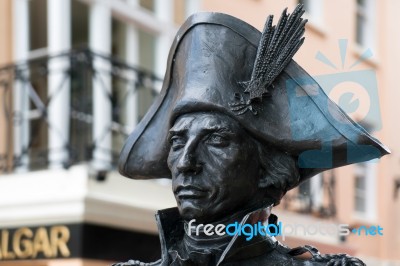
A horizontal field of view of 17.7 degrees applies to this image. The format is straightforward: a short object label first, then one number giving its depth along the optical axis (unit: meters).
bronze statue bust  3.09
